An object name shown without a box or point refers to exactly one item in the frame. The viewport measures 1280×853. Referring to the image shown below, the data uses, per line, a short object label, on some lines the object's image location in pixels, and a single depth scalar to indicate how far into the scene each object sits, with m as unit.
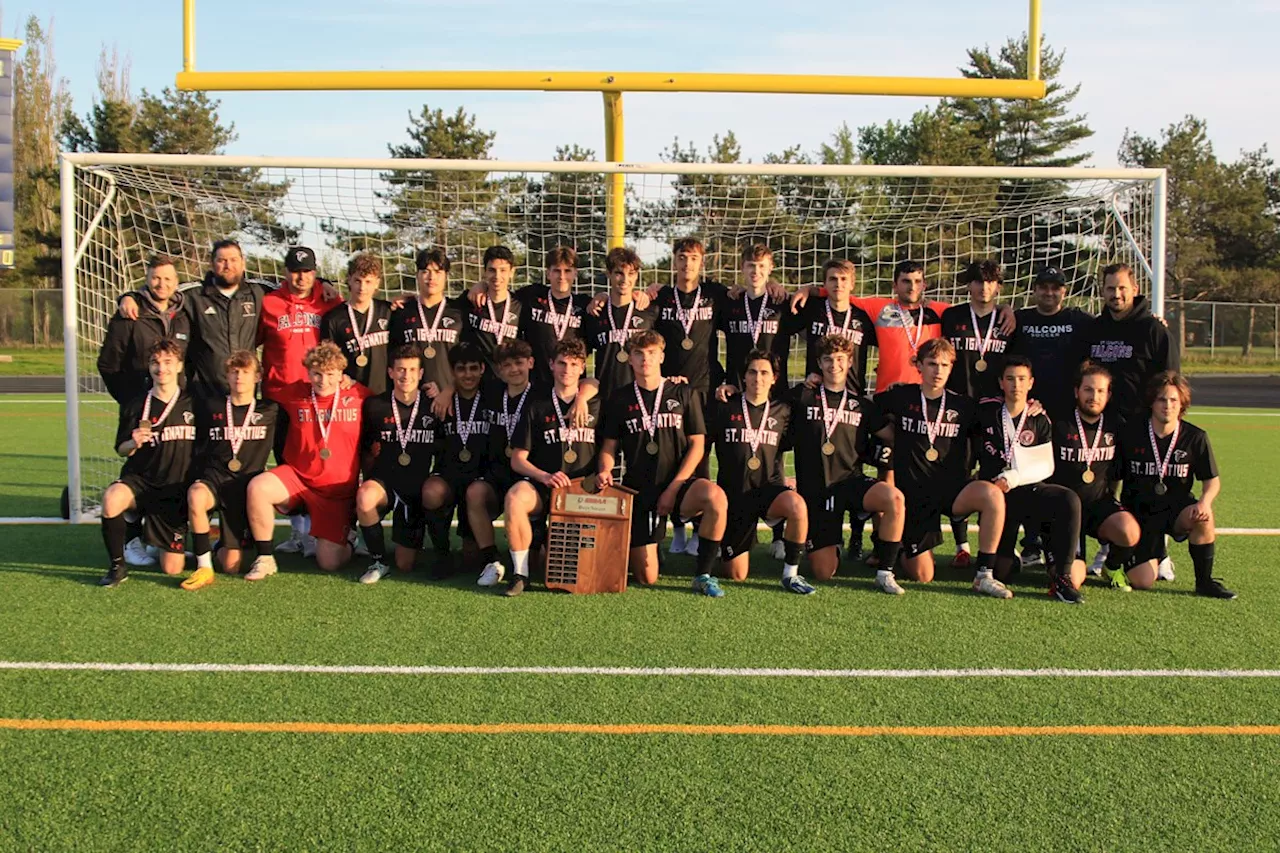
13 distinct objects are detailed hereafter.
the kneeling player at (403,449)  6.04
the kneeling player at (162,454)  5.89
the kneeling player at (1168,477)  5.73
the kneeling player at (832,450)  5.92
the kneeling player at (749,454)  5.91
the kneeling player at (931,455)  5.90
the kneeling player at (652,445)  5.85
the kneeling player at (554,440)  5.82
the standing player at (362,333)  6.47
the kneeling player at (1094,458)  5.85
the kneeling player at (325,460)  5.95
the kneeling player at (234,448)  5.88
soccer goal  7.26
